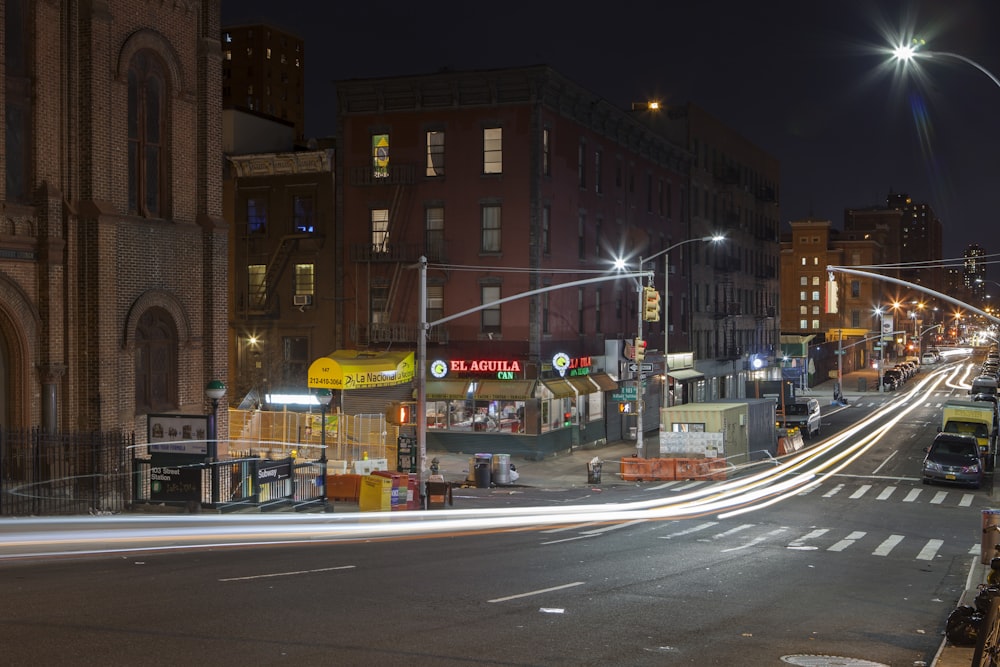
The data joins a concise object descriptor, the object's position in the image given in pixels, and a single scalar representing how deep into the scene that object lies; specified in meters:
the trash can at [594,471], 38.44
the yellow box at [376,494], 29.58
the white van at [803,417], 58.13
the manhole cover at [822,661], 11.77
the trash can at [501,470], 38.09
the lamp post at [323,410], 28.72
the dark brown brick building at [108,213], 23.45
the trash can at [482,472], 37.47
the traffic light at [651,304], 33.66
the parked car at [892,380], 98.56
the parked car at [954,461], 37.03
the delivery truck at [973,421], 44.53
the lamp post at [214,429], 24.06
